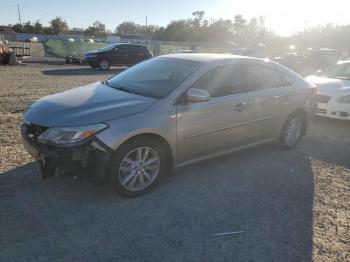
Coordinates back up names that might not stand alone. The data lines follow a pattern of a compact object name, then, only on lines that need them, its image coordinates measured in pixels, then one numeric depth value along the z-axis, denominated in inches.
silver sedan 143.7
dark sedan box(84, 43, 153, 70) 797.2
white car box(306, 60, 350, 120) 299.3
